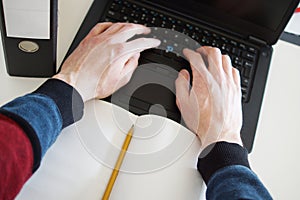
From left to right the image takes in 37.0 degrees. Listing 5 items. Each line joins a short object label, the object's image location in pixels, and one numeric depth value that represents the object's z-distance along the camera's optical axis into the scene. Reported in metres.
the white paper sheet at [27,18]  0.58
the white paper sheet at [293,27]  0.88
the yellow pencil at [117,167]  0.56
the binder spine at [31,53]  0.61
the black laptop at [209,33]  0.70
